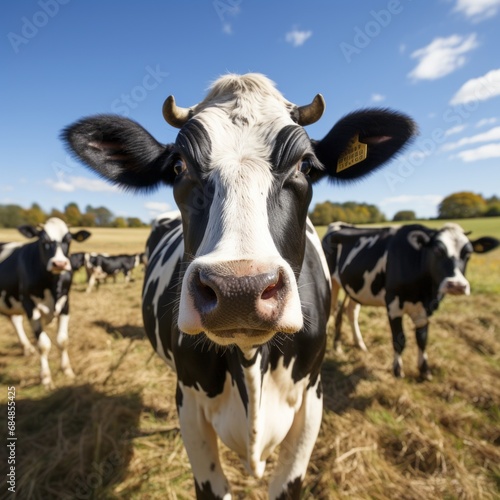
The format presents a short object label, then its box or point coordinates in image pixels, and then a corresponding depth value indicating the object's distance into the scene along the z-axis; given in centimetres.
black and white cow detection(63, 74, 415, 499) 109
